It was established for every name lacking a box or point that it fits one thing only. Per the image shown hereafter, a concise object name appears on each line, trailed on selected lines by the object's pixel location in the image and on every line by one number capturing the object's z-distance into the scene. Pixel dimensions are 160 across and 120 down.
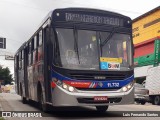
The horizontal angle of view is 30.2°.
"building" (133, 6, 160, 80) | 36.26
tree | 96.59
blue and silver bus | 9.17
